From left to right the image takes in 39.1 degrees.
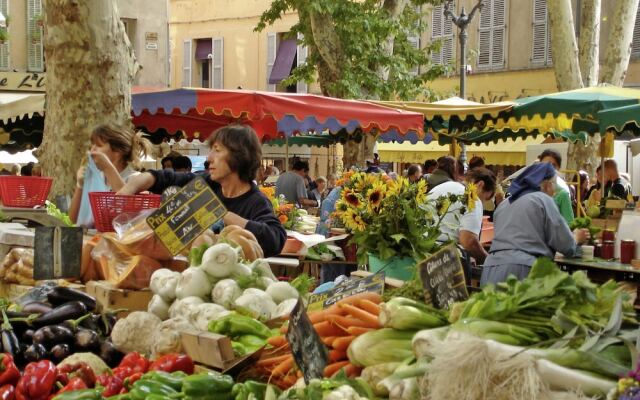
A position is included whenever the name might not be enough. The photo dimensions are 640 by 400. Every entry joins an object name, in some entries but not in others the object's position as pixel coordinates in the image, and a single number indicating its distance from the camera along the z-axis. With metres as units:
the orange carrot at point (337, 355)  3.01
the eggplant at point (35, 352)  3.59
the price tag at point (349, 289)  3.46
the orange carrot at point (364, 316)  2.96
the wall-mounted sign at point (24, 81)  23.77
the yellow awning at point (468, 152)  24.19
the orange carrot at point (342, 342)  2.97
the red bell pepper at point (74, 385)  3.22
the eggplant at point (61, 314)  3.82
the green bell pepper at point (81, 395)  3.08
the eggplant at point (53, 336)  3.66
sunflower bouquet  6.16
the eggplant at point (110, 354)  3.61
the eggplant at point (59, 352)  3.58
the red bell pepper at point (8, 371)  3.38
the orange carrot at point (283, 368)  3.00
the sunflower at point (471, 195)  6.39
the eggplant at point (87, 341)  3.64
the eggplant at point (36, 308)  3.95
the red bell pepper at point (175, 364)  3.17
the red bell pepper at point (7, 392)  3.29
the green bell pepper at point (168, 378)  3.02
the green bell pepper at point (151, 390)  2.96
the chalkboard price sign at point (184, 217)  3.96
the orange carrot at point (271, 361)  3.09
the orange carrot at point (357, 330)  2.94
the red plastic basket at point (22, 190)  5.96
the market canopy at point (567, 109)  11.02
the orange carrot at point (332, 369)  2.93
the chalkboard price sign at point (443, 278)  2.98
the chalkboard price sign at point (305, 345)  2.77
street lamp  16.73
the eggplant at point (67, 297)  4.02
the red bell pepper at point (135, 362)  3.29
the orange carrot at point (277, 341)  3.18
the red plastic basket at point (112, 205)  4.67
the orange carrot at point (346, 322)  2.99
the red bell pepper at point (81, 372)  3.35
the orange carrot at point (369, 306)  3.07
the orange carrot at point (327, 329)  3.10
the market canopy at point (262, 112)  9.23
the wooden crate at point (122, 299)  4.00
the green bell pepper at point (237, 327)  3.35
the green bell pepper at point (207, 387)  2.92
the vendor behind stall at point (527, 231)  6.18
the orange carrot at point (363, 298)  3.21
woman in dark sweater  4.71
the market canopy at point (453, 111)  12.05
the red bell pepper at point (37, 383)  3.28
